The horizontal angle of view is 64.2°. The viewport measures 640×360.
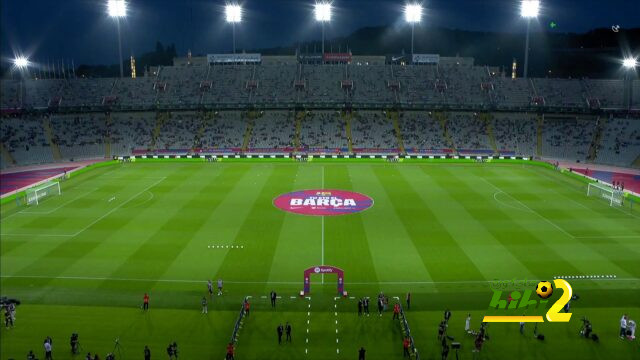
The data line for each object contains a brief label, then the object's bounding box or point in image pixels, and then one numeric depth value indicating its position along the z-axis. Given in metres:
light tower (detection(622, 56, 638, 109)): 85.19
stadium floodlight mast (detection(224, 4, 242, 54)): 91.75
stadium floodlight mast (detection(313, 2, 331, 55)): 89.14
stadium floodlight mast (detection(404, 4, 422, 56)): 89.38
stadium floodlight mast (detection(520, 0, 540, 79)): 82.51
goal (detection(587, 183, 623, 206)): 48.88
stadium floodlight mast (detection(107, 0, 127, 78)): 83.75
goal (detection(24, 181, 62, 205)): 49.56
